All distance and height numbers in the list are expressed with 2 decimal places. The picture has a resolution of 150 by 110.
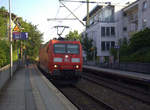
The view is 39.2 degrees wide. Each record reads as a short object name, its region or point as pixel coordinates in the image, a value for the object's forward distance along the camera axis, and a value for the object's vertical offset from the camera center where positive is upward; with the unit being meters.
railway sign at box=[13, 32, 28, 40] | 16.48 +1.65
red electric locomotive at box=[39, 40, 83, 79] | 13.24 -0.21
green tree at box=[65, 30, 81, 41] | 78.22 +8.19
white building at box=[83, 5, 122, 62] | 41.28 +5.02
